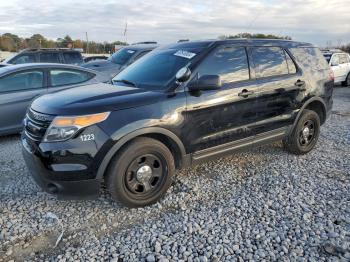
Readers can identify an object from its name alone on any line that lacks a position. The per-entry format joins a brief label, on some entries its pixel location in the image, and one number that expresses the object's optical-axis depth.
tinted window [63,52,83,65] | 13.45
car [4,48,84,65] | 12.52
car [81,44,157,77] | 11.80
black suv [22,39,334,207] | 3.56
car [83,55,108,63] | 16.17
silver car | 6.45
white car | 14.72
